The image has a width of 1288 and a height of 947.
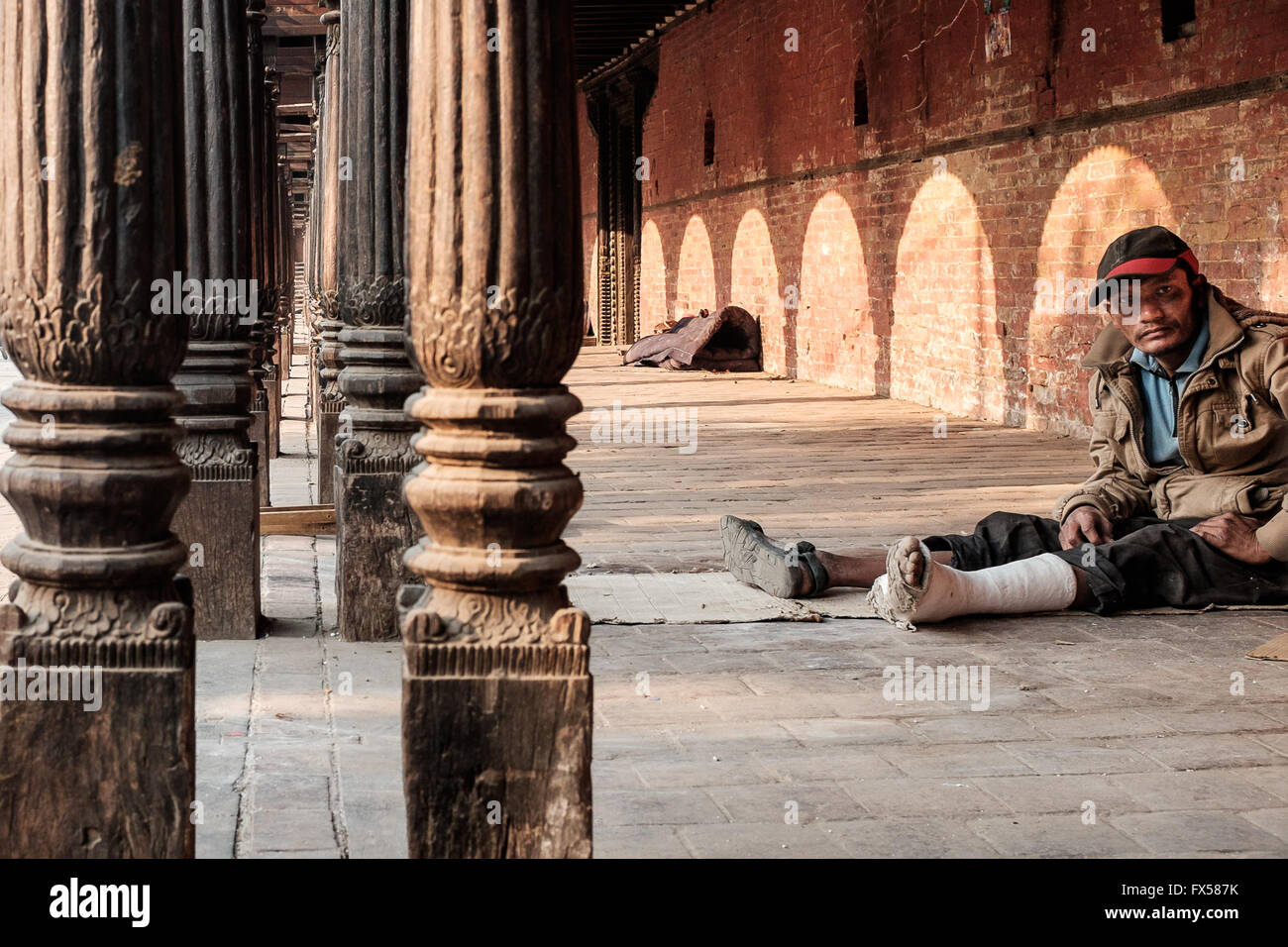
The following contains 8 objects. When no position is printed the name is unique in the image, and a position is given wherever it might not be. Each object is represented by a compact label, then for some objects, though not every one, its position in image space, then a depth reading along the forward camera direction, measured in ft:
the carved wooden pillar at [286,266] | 54.49
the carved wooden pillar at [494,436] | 7.21
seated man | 14.58
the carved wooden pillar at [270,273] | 27.99
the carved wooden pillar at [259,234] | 23.62
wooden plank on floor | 19.89
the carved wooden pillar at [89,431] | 7.41
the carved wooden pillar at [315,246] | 38.50
